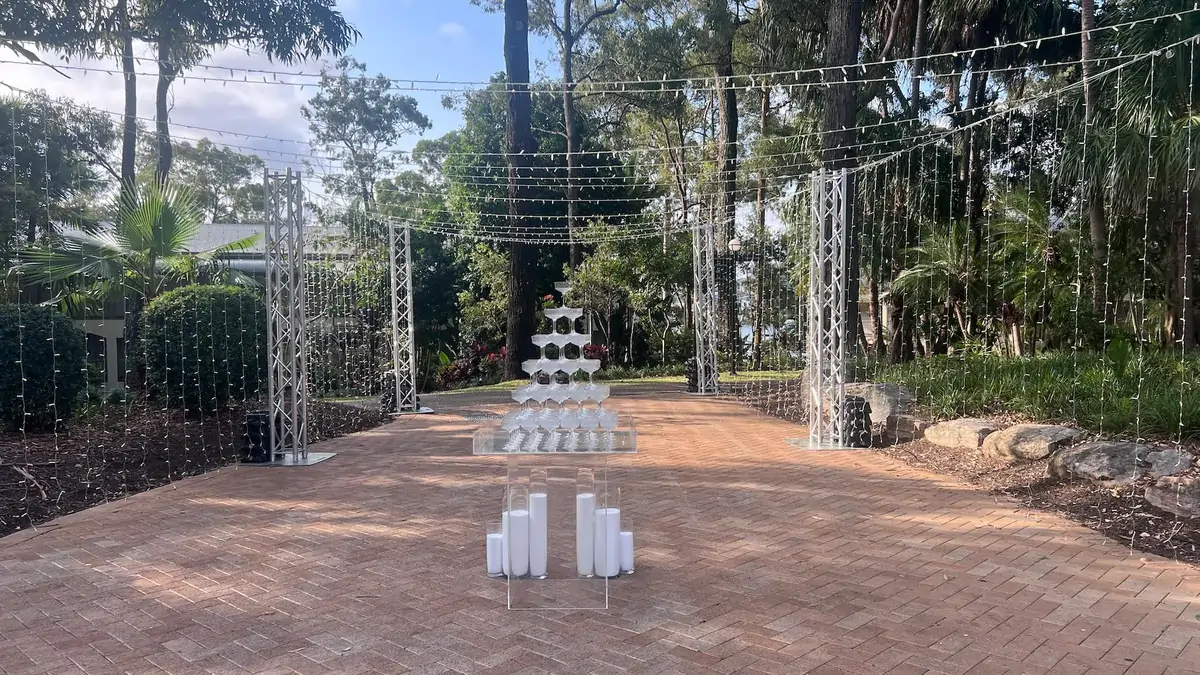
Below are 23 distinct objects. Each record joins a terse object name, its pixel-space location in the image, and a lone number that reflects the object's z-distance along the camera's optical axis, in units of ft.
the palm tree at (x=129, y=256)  29.66
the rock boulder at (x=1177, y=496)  15.58
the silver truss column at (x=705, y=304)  44.21
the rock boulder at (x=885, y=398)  27.86
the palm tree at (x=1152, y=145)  25.85
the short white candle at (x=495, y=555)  12.87
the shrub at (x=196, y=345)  28.02
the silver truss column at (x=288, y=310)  23.13
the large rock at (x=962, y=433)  23.13
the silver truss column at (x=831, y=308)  25.12
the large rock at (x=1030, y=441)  20.30
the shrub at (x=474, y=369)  61.05
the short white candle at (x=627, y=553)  13.01
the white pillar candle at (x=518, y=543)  12.50
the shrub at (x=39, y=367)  23.34
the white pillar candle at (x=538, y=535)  12.60
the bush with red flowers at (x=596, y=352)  55.93
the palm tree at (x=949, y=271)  42.22
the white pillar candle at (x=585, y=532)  12.51
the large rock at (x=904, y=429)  26.63
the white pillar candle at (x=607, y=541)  12.33
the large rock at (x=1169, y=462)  17.01
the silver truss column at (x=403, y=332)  36.76
